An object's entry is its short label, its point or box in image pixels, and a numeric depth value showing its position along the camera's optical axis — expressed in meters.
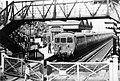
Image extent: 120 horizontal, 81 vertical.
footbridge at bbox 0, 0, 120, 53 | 16.30
